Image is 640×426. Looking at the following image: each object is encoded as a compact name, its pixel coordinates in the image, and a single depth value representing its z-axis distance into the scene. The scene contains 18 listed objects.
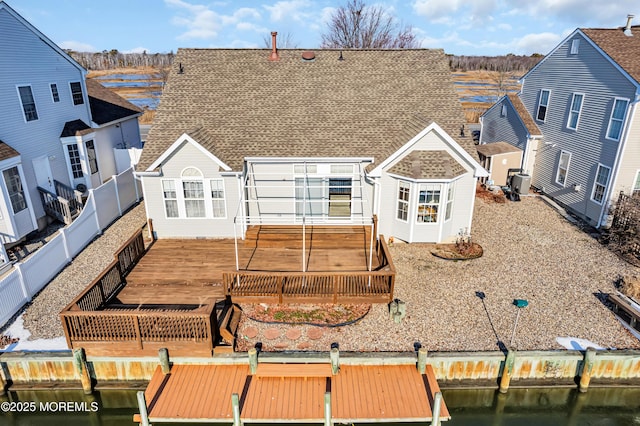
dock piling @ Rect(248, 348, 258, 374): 9.62
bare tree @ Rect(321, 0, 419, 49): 40.94
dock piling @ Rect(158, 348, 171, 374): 9.81
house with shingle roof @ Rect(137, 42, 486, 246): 15.06
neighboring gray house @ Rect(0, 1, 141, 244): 15.73
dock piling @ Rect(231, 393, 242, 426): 8.41
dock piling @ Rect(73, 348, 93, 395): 9.81
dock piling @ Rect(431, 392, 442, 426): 8.57
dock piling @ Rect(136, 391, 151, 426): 8.48
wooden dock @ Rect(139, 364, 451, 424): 8.72
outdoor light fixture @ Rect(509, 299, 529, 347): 10.67
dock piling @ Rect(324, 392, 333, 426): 8.36
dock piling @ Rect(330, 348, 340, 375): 9.61
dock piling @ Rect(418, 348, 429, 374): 9.70
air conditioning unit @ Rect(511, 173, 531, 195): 21.28
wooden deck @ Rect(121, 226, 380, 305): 12.42
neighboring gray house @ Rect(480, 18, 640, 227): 16.72
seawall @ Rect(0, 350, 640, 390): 9.96
